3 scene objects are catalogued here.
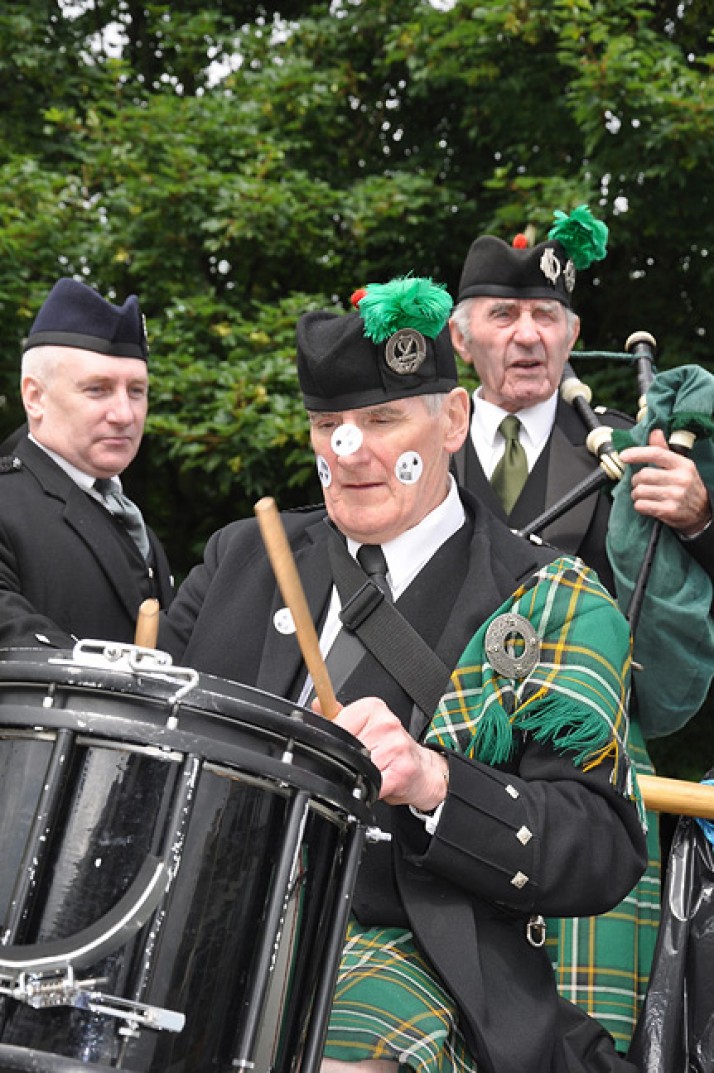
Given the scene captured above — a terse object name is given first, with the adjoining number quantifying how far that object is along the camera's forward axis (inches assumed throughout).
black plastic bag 116.4
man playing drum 98.3
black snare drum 76.3
